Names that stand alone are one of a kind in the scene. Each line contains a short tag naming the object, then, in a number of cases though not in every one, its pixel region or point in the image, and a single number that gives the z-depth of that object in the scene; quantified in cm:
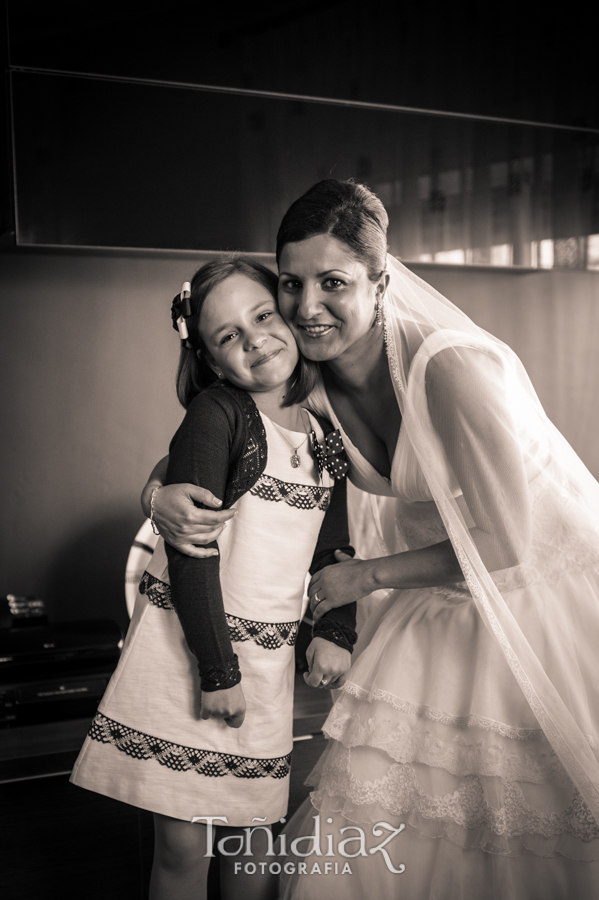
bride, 111
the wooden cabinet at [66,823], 165
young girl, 115
